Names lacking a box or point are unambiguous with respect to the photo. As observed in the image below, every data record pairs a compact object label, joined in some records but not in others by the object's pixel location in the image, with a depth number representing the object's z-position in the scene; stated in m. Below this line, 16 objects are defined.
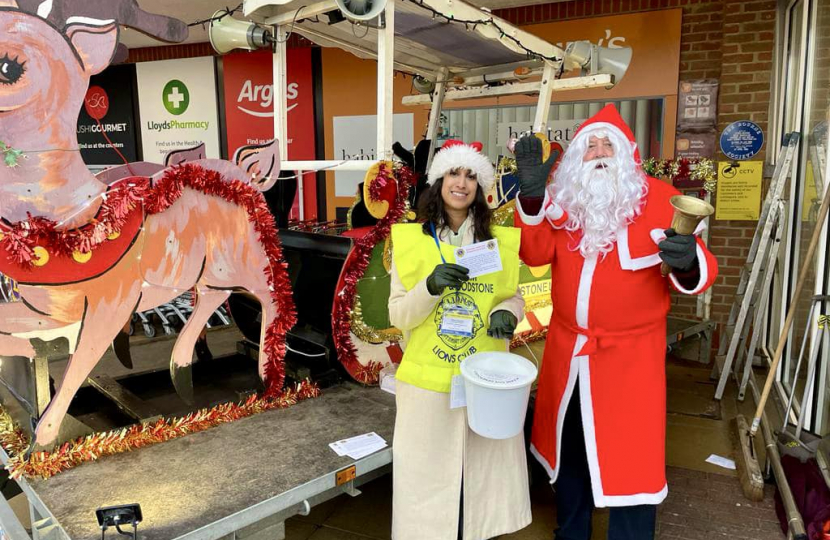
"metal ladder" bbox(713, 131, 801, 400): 4.29
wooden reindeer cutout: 2.10
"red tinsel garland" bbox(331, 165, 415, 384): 3.03
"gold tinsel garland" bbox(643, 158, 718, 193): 4.74
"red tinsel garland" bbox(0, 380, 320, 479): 2.24
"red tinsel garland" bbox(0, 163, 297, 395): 2.11
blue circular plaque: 5.21
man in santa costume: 2.24
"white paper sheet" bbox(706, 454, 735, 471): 3.62
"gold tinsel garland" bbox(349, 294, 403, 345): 3.11
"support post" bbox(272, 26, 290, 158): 3.13
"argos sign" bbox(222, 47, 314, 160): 7.43
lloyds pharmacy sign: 8.07
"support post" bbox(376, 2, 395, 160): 2.71
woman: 2.20
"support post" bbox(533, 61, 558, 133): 3.93
